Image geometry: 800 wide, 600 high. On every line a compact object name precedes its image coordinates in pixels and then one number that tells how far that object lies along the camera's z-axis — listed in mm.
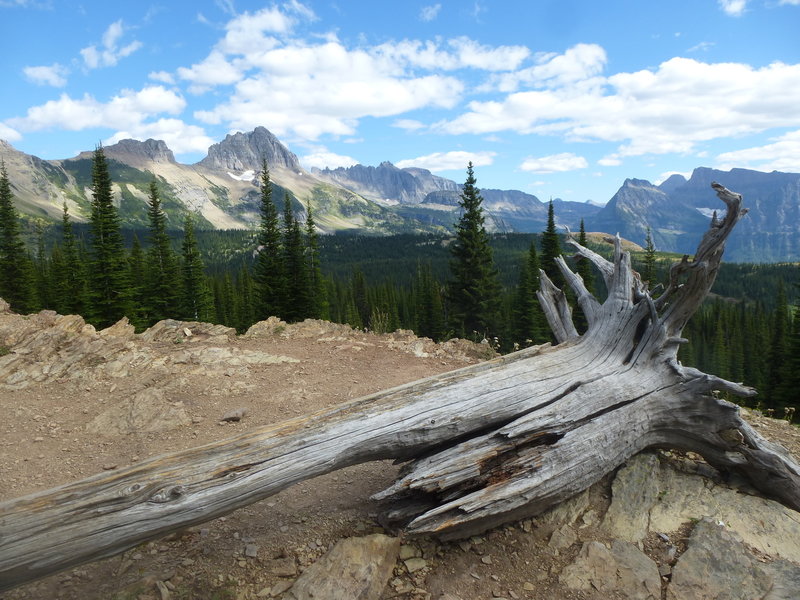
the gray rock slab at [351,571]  4285
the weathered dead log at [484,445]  3969
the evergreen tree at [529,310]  42375
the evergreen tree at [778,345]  47000
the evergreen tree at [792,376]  34438
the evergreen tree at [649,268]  36338
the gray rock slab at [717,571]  4441
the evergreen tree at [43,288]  44881
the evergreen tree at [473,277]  34562
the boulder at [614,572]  4473
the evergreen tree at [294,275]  37938
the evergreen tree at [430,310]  55709
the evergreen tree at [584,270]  37625
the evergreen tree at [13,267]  39562
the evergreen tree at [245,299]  62266
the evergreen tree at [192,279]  42094
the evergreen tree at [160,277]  39156
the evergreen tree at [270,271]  37438
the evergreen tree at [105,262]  31312
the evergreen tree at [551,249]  35000
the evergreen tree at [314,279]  39906
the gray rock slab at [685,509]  5164
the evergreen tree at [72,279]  34688
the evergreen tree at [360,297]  85612
